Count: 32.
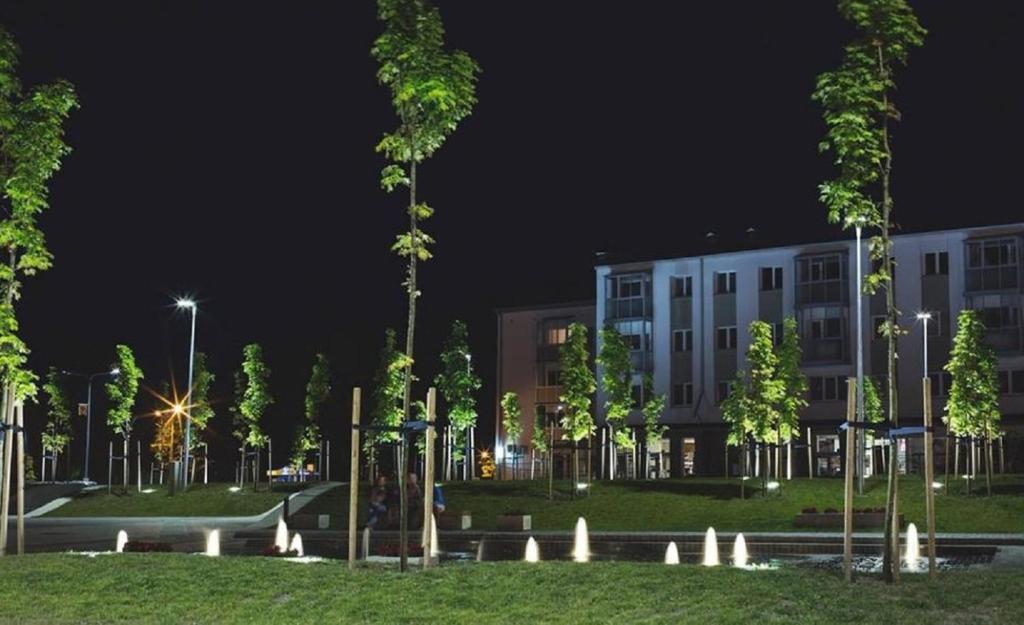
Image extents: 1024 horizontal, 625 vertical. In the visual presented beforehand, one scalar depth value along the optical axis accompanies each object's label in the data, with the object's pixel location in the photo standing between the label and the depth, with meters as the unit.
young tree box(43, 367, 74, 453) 75.06
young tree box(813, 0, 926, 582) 18.45
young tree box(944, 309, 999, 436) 50.56
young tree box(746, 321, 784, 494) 53.12
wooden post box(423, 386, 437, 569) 18.78
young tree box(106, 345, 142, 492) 65.69
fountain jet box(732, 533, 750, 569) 26.07
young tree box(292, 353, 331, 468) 68.50
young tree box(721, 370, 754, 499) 53.34
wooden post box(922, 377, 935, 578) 16.88
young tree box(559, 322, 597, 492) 55.96
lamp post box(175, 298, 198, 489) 58.90
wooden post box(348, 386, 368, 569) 19.00
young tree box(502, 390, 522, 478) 82.31
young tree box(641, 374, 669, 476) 68.12
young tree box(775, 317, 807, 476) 57.38
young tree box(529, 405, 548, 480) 78.56
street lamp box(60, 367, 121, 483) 72.31
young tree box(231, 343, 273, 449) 65.94
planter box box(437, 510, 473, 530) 38.88
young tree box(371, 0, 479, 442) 20.59
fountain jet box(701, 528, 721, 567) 26.23
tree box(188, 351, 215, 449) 66.07
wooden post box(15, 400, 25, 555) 21.97
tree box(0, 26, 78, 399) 22.97
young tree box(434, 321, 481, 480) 71.31
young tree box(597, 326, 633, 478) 58.53
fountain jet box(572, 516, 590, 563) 28.69
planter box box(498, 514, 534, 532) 38.03
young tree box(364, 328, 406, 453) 65.81
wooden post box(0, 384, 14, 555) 21.69
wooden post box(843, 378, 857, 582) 16.30
